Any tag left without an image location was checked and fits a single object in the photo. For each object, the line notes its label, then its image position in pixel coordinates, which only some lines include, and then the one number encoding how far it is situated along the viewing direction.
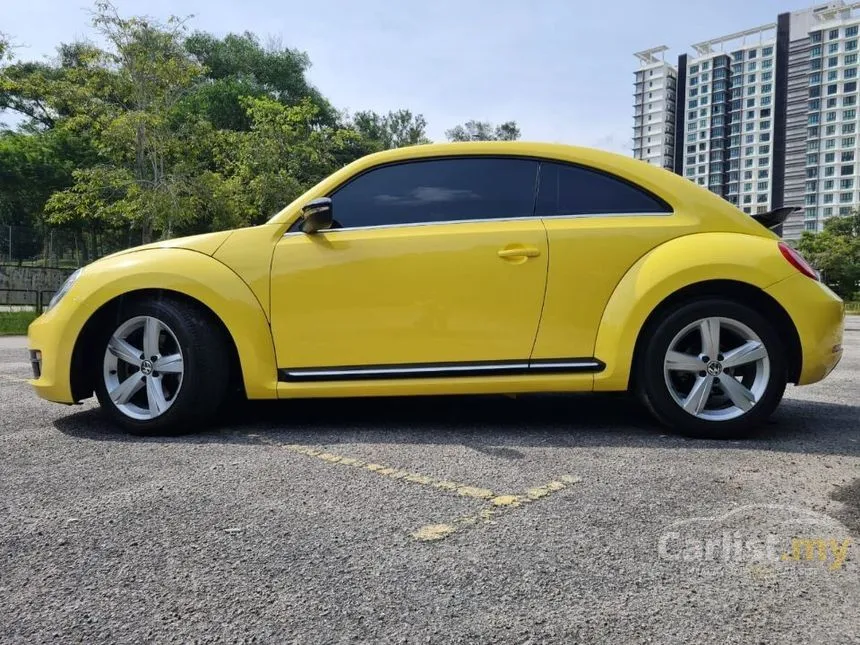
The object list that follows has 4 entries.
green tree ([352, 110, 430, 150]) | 64.69
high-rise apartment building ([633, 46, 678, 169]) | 149.00
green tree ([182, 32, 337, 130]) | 54.47
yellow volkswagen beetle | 3.37
